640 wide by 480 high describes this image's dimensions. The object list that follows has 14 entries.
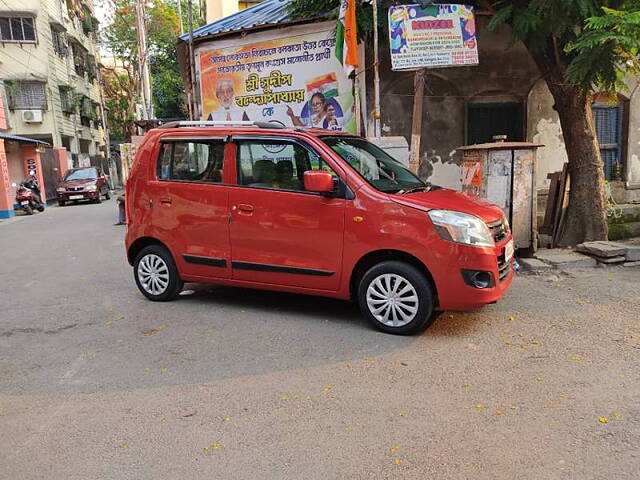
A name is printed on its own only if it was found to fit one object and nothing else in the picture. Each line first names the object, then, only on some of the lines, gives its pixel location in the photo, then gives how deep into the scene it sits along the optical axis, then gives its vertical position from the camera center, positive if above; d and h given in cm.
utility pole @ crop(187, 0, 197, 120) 1169 +219
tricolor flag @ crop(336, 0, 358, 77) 823 +185
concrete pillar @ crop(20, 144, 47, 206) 2202 +26
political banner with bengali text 1044 +149
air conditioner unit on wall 2666 +247
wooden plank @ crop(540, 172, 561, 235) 847 -94
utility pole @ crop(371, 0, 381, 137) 802 +121
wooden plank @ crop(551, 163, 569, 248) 825 -93
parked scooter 1927 -108
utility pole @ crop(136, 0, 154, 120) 2250 +427
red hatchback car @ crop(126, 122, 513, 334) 468 -67
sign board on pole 784 +165
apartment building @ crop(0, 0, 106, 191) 2609 +447
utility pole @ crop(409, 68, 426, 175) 793 +44
